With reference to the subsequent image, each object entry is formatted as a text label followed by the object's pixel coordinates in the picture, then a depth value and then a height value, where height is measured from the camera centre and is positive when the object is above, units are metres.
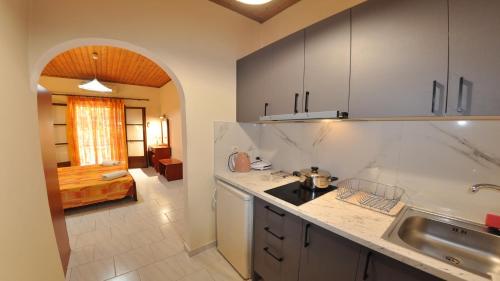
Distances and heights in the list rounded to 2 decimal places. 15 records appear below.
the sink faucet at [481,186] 0.99 -0.31
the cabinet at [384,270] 0.80 -0.64
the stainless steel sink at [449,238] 0.94 -0.61
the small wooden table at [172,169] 4.72 -1.06
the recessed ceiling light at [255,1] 1.23 +0.83
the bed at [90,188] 2.95 -0.99
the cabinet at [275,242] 1.28 -0.84
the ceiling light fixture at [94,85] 3.51 +0.80
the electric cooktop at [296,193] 1.35 -0.51
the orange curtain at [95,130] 4.98 -0.07
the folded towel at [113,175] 3.27 -0.84
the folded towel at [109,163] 4.32 -0.82
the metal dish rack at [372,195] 1.22 -0.50
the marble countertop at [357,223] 0.73 -0.52
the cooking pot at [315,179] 1.54 -0.42
